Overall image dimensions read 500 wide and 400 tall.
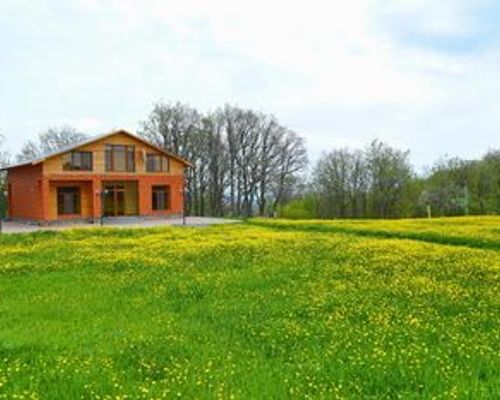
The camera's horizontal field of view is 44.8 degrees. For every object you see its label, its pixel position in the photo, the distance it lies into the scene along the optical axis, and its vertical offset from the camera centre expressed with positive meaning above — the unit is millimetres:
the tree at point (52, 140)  81562 +10155
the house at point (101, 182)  49625 +2804
